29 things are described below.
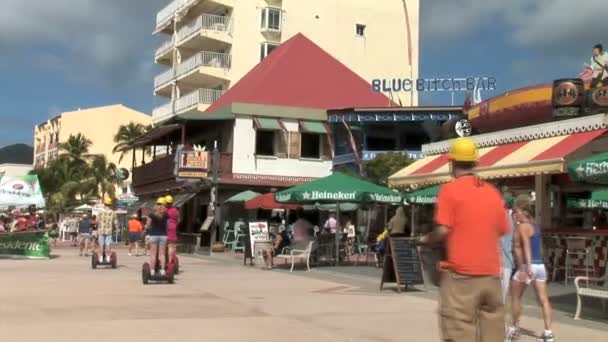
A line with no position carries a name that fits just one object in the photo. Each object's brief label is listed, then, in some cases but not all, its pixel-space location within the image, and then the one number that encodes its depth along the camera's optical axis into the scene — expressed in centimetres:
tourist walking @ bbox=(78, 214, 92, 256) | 2888
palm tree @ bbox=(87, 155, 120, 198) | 6600
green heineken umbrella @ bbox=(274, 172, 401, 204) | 2062
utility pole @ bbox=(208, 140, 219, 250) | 3428
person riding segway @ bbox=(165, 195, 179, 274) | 1645
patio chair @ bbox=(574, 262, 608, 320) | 1066
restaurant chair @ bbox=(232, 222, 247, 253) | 3253
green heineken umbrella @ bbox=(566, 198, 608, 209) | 2046
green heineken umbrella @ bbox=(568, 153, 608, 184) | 1116
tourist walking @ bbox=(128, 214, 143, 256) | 3088
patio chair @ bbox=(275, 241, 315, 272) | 2116
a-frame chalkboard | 1505
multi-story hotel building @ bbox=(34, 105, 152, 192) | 8781
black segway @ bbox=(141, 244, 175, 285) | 1600
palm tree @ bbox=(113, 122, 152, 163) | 6625
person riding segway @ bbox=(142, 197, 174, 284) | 1605
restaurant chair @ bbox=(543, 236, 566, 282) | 1708
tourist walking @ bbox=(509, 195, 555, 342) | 925
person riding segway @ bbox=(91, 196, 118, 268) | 2123
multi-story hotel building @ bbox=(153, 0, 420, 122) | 5131
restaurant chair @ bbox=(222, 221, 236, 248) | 3384
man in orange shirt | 562
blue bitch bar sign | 3738
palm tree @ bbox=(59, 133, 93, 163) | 7638
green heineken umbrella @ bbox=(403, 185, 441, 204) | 2155
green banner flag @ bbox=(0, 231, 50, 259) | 2575
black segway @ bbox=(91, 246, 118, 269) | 2109
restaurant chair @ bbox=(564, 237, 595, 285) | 1598
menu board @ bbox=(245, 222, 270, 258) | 2361
